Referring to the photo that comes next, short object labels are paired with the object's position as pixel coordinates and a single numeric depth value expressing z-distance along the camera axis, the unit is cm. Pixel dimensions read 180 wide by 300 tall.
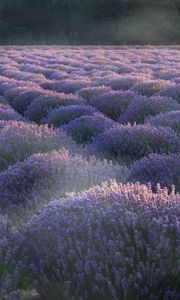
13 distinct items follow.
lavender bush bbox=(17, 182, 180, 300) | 473
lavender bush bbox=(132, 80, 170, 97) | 1686
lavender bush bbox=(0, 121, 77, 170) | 920
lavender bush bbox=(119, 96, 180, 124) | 1320
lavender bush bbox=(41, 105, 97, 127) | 1342
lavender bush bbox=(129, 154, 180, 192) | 706
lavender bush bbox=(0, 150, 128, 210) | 704
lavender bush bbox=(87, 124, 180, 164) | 909
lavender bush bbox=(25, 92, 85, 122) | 1546
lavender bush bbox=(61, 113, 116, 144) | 1140
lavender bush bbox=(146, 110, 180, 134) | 1052
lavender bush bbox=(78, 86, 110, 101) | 1707
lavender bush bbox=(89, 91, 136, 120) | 1478
